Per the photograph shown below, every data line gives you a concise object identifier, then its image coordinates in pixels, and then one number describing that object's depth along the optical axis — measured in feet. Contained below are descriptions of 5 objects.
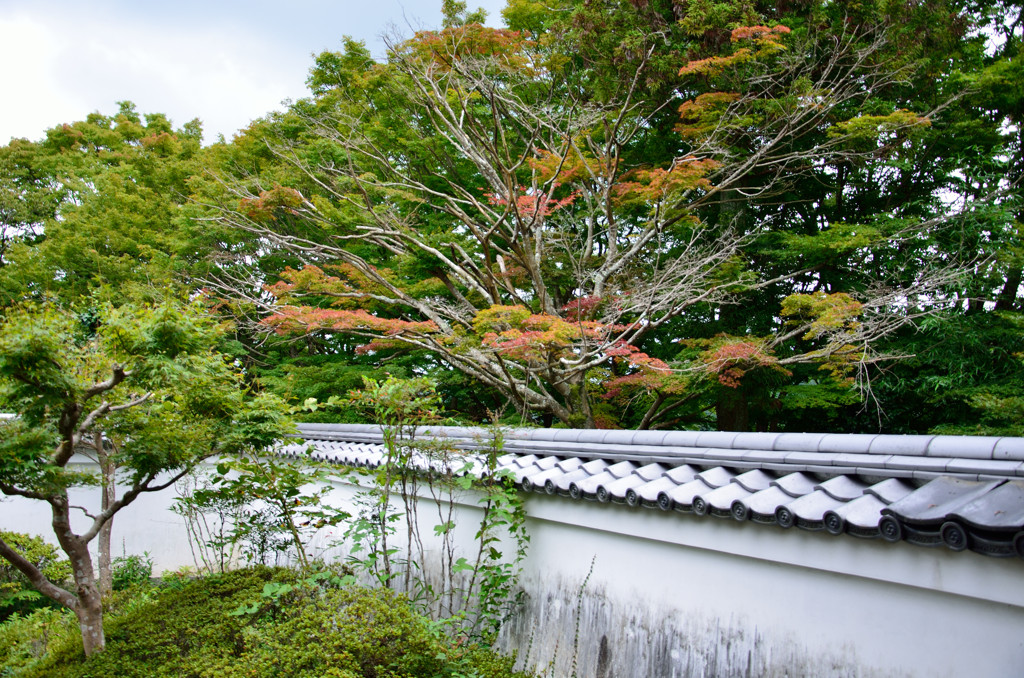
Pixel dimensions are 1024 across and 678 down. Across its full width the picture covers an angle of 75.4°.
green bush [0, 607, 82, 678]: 21.84
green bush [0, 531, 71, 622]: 30.35
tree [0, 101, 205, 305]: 55.67
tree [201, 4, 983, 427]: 33.68
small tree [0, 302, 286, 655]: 15.96
